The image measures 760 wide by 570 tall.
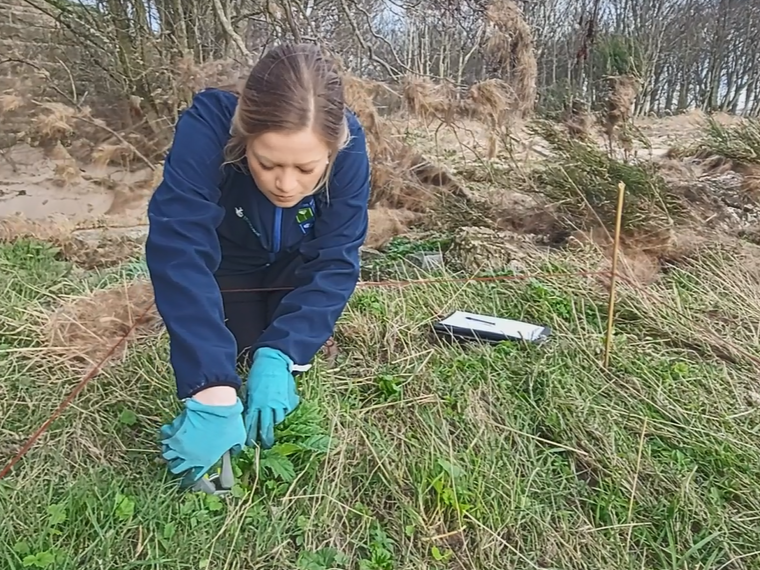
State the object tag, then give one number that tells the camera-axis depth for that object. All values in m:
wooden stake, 1.69
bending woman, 1.28
